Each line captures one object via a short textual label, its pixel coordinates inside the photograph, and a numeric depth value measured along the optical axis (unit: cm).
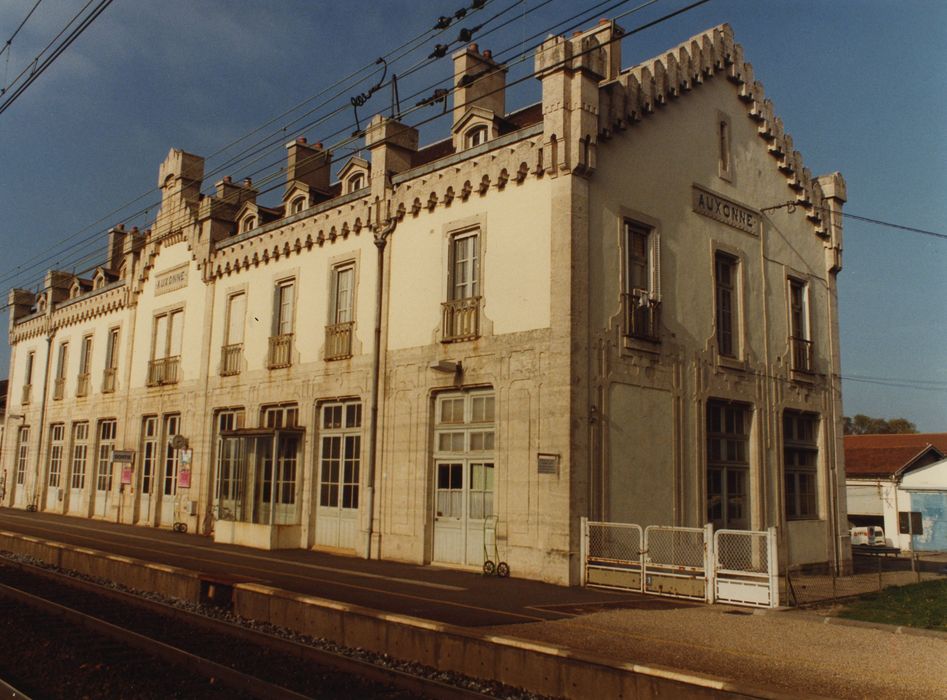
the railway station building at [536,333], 1630
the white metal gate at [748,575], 1299
